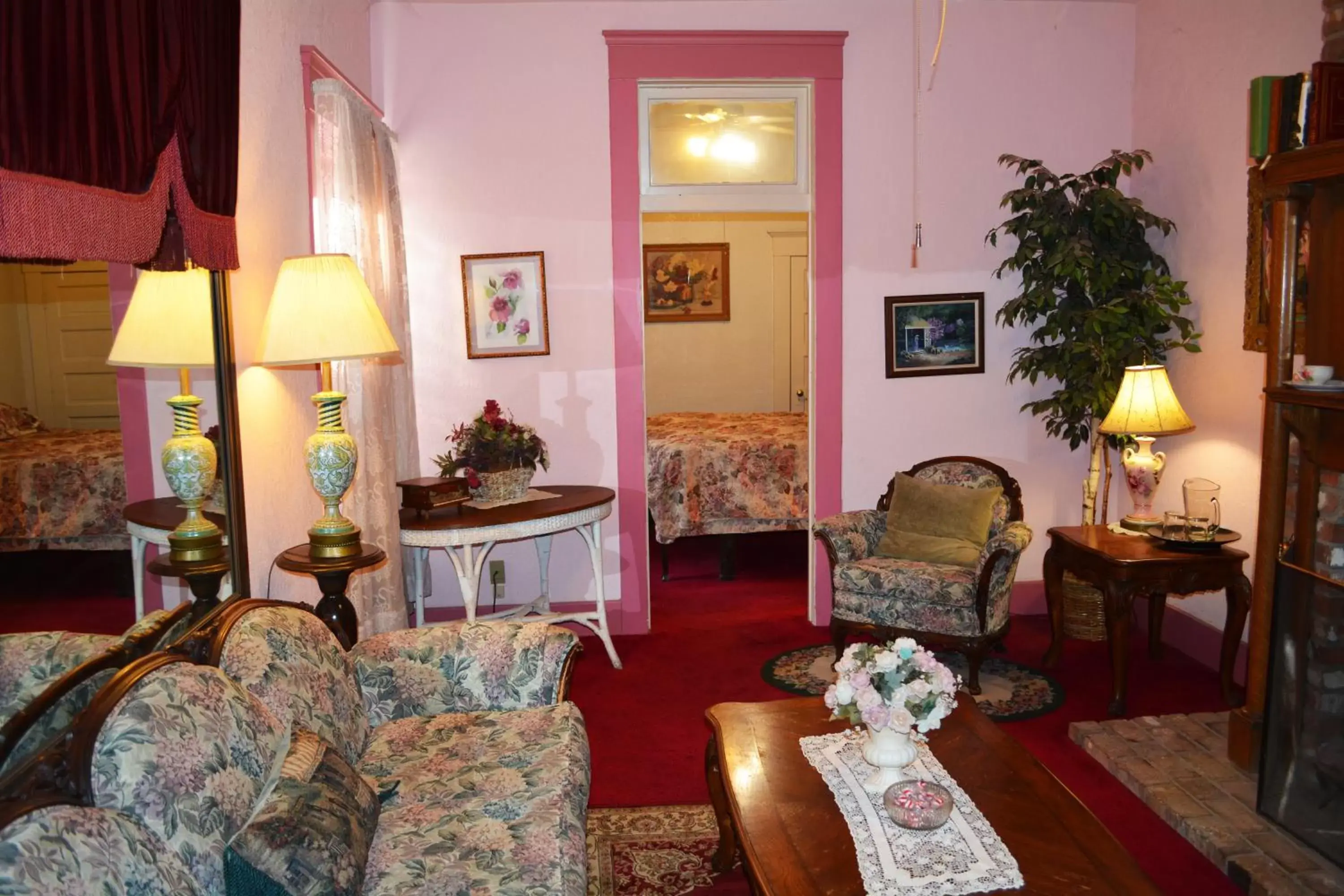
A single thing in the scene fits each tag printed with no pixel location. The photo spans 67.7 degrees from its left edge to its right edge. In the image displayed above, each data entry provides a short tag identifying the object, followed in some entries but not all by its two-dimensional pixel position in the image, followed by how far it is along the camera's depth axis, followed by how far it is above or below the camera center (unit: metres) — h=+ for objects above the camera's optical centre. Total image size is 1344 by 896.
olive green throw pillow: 4.31 -0.74
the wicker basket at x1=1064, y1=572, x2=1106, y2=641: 4.68 -1.21
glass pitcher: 3.84 -0.60
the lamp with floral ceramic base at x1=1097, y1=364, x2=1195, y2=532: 4.01 -0.28
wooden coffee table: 1.99 -1.02
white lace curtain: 3.75 +0.39
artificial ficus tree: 4.37 +0.28
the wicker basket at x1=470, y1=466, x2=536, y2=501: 4.37 -0.54
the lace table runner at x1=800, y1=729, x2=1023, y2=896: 1.94 -1.01
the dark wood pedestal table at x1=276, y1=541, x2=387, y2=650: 2.97 -0.64
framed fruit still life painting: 8.54 +0.64
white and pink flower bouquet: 2.28 -0.77
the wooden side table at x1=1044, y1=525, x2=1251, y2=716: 3.76 -0.86
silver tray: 3.79 -0.72
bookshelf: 2.98 -0.02
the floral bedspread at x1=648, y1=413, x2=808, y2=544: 5.81 -0.74
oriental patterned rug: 2.78 -1.44
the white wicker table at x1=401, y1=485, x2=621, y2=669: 3.98 -0.68
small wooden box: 4.14 -0.55
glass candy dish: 2.13 -0.96
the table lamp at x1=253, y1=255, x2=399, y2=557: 2.87 +0.07
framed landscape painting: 4.96 +0.10
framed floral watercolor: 4.81 +0.27
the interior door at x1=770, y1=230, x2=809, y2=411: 8.68 +0.33
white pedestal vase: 2.33 -0.93
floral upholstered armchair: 4.00 -0.95
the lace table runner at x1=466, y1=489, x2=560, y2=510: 4.30 -0.61
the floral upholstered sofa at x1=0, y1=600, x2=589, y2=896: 1.53 -0.82
